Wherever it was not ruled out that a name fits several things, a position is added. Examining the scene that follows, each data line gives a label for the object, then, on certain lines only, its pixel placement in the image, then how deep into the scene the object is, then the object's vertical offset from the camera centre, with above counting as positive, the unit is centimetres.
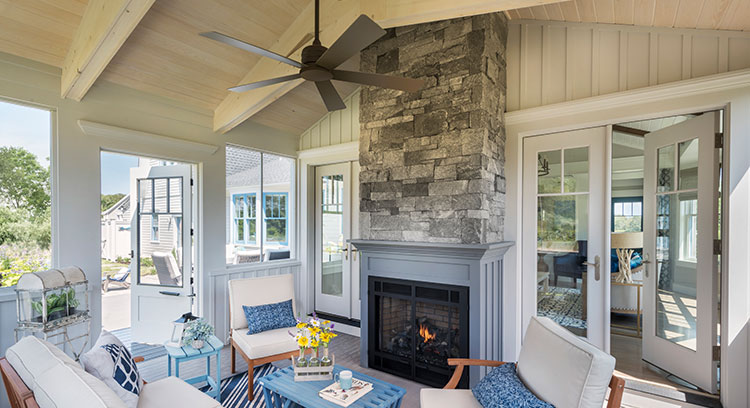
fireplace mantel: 304 -66
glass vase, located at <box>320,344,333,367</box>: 252 -111
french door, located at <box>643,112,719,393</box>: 285 -44
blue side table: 282 -120
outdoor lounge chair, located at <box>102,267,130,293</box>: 674 -148
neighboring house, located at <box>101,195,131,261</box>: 657 -55
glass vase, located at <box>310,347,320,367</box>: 252 -110
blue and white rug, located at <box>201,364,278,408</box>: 293 -163
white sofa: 135 -72
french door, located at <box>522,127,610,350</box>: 324 -30
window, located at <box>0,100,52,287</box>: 286 +7
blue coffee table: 217 -120
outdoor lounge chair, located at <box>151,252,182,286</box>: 417 -78
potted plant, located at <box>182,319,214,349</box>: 294 -108
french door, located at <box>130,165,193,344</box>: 413 -65
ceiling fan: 191 +81
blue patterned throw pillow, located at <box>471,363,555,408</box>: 188 -105
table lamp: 474 -61
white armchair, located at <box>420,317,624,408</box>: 174 -90
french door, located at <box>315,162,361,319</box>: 479 -54
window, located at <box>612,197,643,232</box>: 635 -28
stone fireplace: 310 +0
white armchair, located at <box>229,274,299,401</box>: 312 -123
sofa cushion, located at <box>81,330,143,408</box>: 192 -91
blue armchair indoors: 333 -60
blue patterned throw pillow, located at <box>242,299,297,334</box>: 348 -114
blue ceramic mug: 230 -113
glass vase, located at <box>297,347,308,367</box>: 252 -111
